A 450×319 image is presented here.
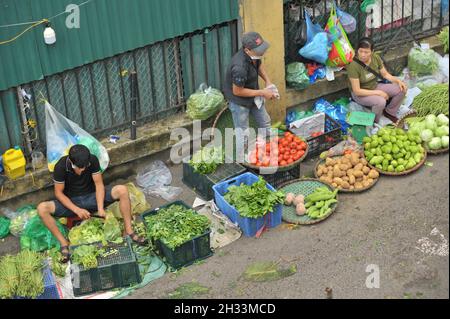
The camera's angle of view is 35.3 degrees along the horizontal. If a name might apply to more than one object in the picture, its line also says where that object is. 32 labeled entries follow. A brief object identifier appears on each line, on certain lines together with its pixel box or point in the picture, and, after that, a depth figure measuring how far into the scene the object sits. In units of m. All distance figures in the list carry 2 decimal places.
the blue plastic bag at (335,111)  10.30
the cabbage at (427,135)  9.54
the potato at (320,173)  9.22
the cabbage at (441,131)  9.48
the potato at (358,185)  8.95
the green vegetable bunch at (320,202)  8.46
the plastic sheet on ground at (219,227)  8.20
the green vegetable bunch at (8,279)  7.14
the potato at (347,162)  9.20
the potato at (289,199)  8.69
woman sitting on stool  10.02
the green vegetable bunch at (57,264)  7.66
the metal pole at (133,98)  8.94
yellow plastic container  8.34
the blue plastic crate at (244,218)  8.20
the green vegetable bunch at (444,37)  10.86
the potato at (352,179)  8.97
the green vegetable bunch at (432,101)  10.06
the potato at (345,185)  8.91
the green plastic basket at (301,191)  8.43
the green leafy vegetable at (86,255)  7.29
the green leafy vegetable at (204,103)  9.54
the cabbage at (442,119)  9.60
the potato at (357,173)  9.04
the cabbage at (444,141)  9.43
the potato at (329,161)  9.27
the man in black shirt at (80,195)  7.96
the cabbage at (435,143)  9.48
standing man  8.74
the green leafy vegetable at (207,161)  8.98
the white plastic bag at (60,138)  8.58
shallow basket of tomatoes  9.02
